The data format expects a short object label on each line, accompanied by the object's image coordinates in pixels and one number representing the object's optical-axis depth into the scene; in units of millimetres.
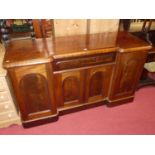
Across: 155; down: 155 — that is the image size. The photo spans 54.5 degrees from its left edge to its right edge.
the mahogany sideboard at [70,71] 1370
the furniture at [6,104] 1402
